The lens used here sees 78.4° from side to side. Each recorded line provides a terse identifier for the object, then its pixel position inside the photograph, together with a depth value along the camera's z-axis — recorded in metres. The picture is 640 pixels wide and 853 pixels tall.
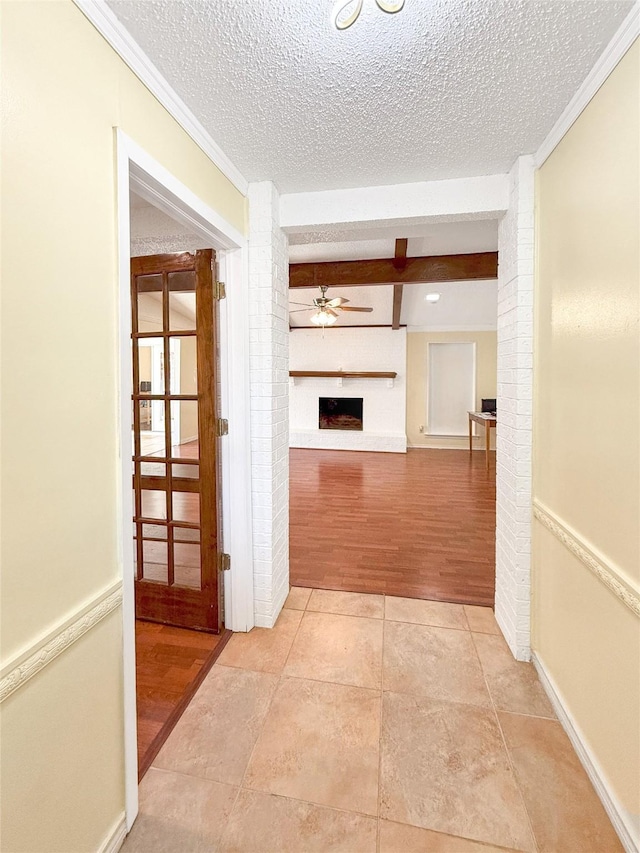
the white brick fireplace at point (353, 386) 7.31
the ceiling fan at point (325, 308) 5.11
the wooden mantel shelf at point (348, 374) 7.17
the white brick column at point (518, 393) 1.82
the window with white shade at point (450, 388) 7.41
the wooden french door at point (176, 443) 2.01
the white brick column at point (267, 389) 2.02
